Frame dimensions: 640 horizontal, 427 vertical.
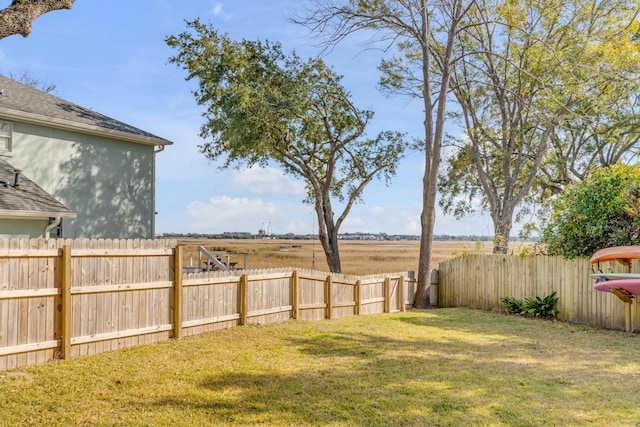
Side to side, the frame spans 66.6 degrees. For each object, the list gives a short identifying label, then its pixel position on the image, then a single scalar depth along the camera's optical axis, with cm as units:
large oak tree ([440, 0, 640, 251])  1836
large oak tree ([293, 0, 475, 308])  1538
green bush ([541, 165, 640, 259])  1123
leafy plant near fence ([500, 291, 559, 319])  1250
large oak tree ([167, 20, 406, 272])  1733
